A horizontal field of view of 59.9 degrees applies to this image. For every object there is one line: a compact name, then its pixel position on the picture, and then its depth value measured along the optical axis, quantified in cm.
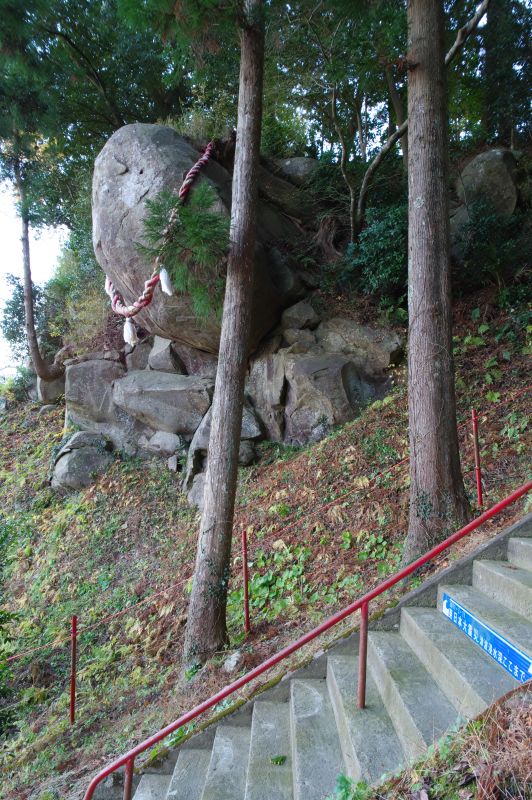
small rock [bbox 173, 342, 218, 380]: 1114
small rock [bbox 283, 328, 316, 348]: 993
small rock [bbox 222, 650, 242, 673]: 489
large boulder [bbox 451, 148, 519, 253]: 979
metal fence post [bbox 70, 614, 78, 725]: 568
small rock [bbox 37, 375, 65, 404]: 1448
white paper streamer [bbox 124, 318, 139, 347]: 643
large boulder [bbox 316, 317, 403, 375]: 933
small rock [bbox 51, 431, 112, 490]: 1113
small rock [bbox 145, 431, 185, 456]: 1080
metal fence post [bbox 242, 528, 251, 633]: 553
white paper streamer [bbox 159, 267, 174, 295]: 555
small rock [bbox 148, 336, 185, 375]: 1146
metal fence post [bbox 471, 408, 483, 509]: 509
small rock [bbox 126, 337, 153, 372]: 1226
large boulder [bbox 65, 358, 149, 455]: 1182
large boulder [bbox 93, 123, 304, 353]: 927
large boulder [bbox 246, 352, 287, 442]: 977
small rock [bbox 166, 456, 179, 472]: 1054
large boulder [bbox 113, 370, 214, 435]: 1066
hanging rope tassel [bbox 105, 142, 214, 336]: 556
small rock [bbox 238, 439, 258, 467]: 956
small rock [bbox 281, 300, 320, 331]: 1013
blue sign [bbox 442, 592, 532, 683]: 254
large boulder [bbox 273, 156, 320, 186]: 1254
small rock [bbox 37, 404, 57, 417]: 1434
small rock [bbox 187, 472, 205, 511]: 948
